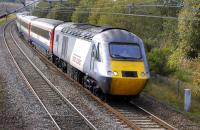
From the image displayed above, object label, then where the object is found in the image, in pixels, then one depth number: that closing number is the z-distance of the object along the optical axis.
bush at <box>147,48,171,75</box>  32.06
